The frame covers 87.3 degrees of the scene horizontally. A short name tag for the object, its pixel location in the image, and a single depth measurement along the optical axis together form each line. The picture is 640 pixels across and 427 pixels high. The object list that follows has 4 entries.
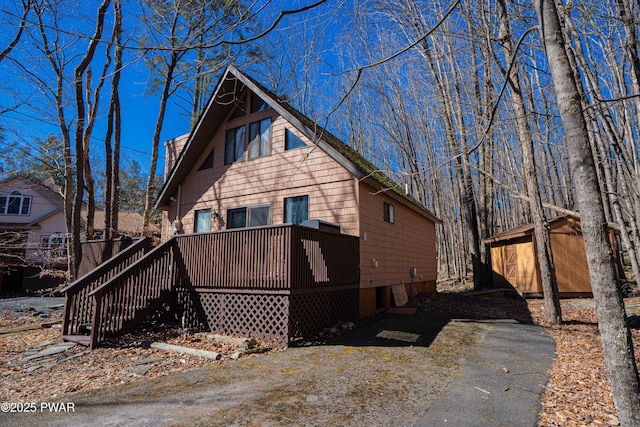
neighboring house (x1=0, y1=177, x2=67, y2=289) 25.17
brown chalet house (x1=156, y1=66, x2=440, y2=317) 9.26
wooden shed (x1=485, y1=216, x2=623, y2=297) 13.88
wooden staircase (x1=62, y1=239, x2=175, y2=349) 6.60
